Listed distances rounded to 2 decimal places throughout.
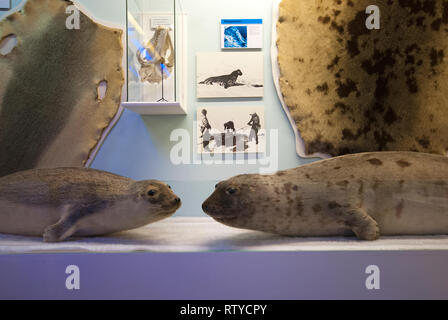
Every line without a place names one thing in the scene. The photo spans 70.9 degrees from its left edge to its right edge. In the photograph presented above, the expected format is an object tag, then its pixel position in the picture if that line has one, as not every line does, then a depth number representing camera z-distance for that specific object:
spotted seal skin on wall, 1.69
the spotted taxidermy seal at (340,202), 1.31
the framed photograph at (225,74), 1.66
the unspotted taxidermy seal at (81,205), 1.35
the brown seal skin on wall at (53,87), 1.71
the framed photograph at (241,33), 1.66
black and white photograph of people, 1.62
